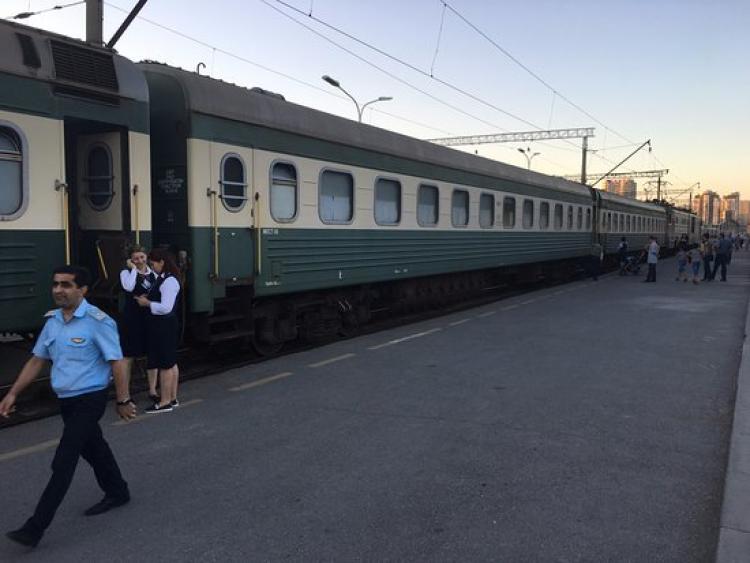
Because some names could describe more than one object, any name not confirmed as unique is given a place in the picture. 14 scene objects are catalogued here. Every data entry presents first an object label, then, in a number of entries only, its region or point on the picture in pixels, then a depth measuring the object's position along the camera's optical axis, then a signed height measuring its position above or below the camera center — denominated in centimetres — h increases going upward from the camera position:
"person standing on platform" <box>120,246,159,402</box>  628 -74
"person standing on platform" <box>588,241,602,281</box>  2420 -69
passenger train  607 +52
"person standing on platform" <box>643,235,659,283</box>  2209 -63
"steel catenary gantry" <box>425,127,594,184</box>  4138 +751
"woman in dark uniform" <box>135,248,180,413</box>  617 -83
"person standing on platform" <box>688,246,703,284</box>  2271 -73
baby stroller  2716 -108
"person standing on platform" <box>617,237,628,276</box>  2709 -52
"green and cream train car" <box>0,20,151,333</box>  591 +74
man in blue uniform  372 -77
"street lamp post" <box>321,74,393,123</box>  2801 +674
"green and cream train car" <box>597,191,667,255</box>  2756 +96
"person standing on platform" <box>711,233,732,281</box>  2292 -40
